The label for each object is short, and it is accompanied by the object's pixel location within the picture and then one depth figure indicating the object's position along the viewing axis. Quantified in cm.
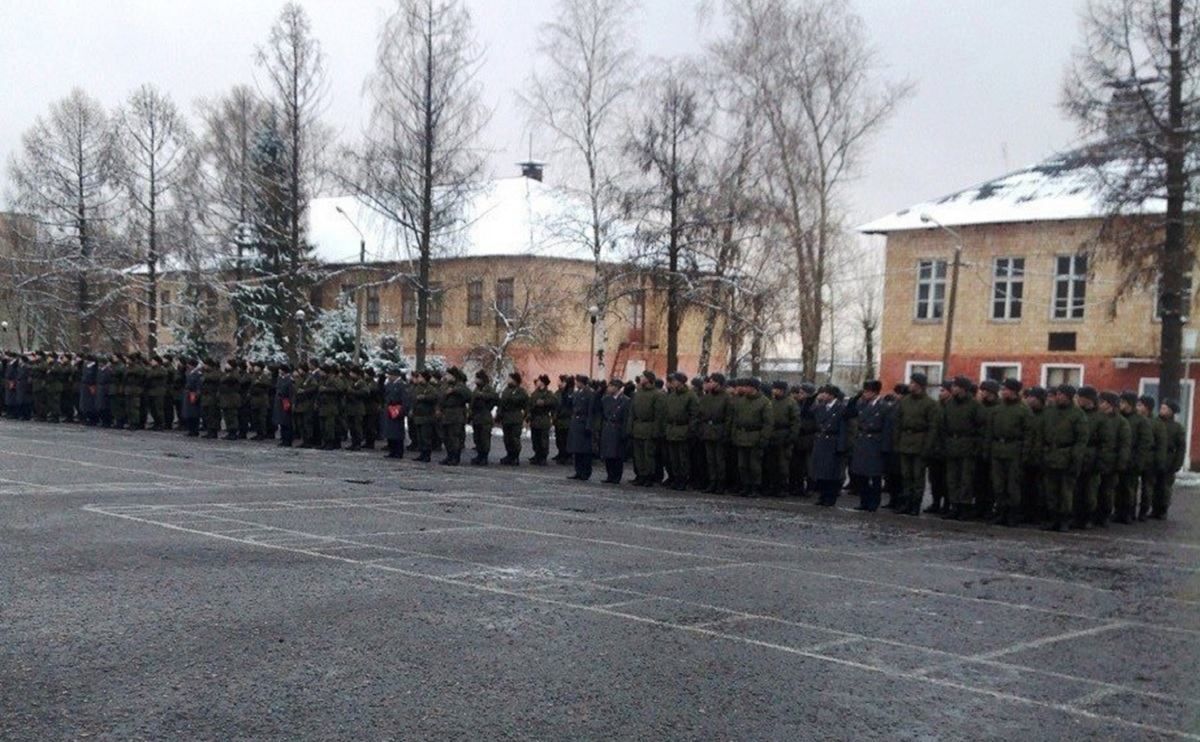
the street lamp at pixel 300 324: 4106
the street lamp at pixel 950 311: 3303
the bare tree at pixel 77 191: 4294
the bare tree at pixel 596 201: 3219
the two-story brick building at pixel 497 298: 4450
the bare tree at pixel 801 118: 3547
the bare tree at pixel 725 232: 3128
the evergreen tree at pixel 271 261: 3909
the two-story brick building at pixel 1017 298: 3512
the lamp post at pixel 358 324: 3719
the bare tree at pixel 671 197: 3098
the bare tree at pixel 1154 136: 2395
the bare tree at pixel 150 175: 4269
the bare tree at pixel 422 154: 3306
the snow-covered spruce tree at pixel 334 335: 4094
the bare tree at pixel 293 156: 3703
